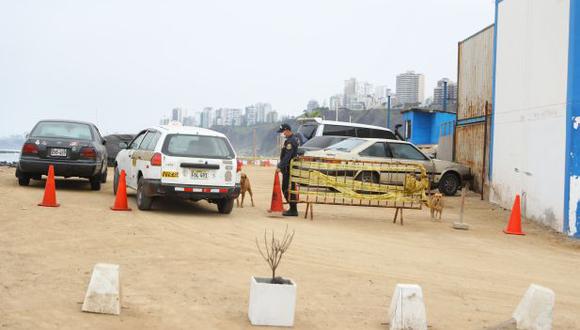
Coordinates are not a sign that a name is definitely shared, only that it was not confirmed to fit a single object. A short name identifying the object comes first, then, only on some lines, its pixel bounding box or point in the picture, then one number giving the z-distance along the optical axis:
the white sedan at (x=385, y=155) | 17.41
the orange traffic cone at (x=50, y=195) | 12.45
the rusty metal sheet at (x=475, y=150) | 19.23
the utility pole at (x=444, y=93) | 35.72
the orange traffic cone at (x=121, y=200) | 12.59
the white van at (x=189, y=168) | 12.41
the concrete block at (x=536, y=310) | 6.15
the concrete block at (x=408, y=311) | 5.98
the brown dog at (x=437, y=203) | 14.23
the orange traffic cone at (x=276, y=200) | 14.09
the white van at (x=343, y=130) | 22.64
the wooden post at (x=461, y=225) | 13.37
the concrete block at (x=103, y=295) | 6.00
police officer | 13.79
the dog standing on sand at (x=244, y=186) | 15.05
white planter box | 5.99
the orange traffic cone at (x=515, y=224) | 12.95
